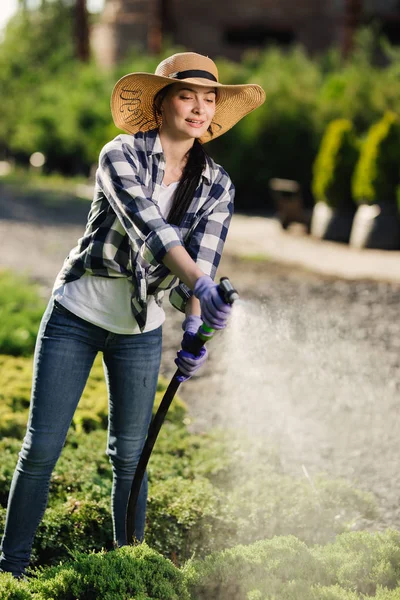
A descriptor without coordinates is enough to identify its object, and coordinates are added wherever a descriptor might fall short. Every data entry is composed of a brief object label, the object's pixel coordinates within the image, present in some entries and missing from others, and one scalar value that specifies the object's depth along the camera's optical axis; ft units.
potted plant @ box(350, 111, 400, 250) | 63.54
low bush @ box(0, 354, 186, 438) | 24.09
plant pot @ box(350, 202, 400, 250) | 63.37
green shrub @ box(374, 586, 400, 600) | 13.23
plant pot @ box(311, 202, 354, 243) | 68.67
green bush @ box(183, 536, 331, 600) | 13.58
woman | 13.74
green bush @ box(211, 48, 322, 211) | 90.13
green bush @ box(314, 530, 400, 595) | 14.00
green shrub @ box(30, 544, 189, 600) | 13.30
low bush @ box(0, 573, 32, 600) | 13.60
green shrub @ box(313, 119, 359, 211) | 68.63
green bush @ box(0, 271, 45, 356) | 31.75
